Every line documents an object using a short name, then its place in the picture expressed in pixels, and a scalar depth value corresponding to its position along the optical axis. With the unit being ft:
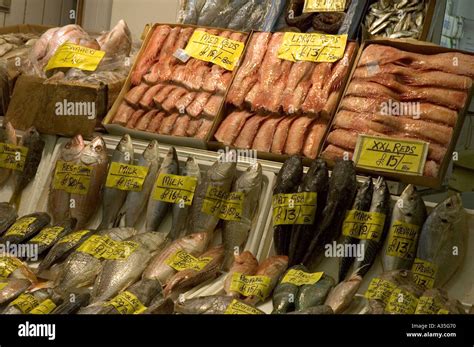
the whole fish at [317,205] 10.39
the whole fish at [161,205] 11.71
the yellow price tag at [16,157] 13.12
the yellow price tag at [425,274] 9.88
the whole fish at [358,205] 10.26
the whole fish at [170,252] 10.32
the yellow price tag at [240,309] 8.75
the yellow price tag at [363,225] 10.25
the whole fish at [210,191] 11.23
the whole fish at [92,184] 12.25
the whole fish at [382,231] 10.19
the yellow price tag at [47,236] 11.49
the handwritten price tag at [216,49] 13.66
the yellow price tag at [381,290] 9.23
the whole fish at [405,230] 10.10
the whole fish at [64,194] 12.32
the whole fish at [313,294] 9.30
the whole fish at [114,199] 11.98
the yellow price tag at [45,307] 9.32
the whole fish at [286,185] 10.57
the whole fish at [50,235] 11.42
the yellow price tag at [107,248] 10.66
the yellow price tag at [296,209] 10.46
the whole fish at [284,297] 9.33
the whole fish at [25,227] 11.62
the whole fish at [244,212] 11.05
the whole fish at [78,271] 10.33
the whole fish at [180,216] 11.47
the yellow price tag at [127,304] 9.17
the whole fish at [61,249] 11.01
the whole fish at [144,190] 11.98
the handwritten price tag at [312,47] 12.79
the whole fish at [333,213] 10.40
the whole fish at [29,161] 13.12
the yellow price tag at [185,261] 10.41
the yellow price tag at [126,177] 12.05
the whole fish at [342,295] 9.29
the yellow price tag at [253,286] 9.78
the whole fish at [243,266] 9.98
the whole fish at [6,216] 12.00
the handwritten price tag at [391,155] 10.78
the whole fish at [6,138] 13.26
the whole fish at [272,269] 9.83
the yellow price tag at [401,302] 8.94
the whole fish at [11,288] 9.78
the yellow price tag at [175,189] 11.58
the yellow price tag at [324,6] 14.40
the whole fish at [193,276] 10.01
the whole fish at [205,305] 8.93
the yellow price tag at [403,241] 10.11
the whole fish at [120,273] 10.05
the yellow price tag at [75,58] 14.43
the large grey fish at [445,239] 9.94
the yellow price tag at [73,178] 12.28
